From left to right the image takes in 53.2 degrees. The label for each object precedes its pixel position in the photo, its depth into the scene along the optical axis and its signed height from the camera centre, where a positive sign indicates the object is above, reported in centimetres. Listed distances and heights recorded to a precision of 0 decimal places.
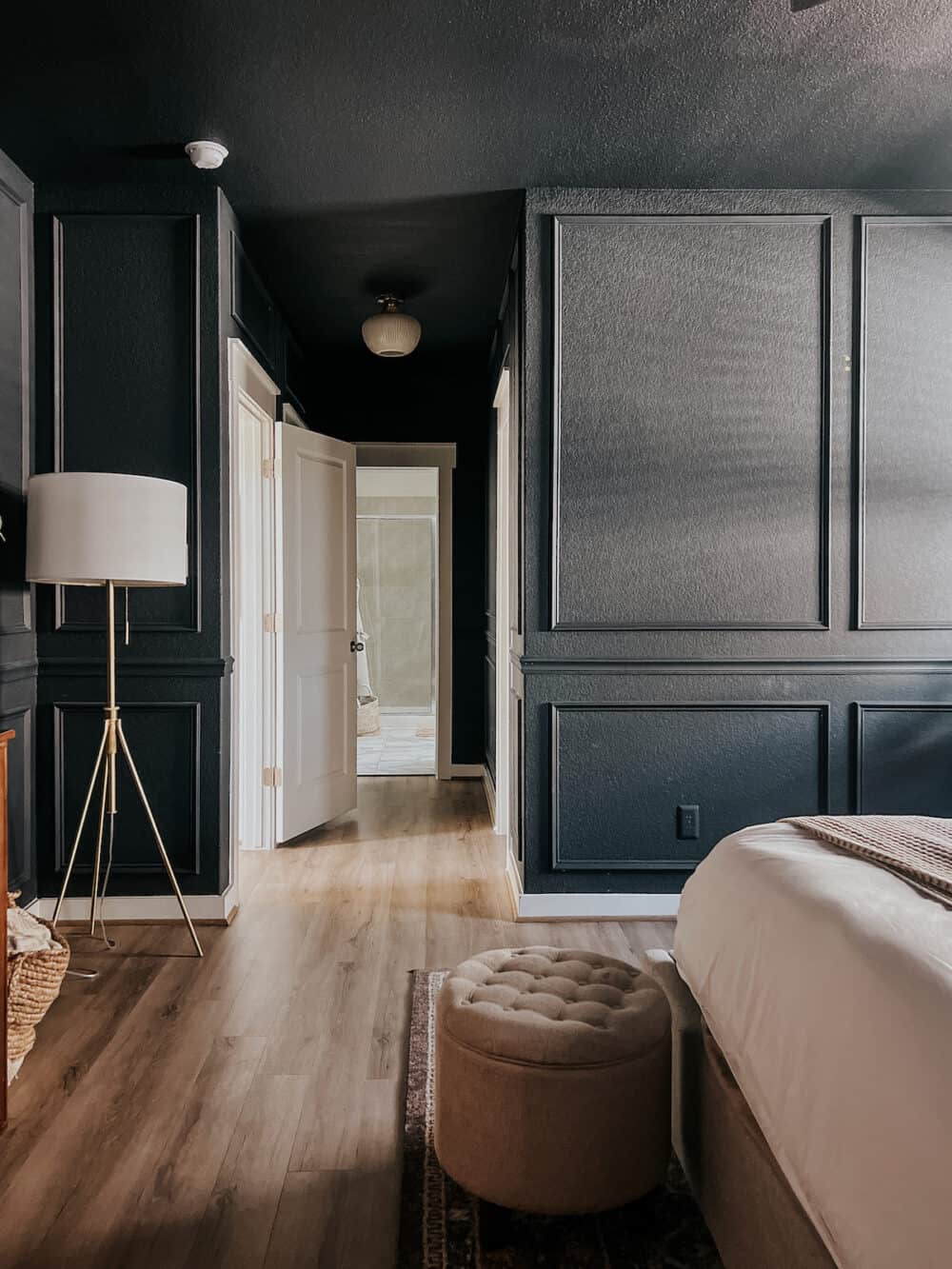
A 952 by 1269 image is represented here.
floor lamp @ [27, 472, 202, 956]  282 +27
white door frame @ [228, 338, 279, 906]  430 +27
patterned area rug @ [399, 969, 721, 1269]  162 -109
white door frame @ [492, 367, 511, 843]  468 +1
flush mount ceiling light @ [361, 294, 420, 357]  473 +144
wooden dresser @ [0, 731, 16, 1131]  202 -51
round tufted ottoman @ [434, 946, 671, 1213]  159 -82
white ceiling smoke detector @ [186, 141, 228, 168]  310 +153
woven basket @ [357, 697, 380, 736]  813 -85
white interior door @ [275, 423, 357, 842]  459 -5
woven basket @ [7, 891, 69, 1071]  226 -91
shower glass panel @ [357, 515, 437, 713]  951 +10
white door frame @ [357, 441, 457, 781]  615 +31
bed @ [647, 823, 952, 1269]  98 -56
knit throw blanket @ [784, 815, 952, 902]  140 -38
